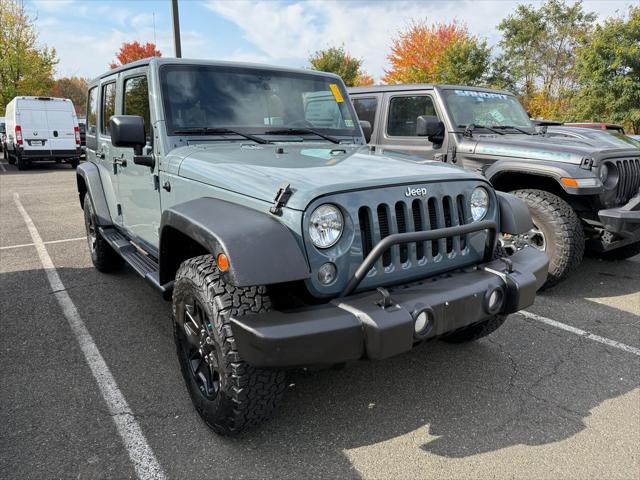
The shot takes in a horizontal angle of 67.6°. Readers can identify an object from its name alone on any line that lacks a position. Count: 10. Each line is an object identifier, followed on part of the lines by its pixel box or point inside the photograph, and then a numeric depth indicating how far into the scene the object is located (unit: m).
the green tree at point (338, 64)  27.00
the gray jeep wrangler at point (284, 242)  1.96
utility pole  10.50
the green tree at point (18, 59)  26.14
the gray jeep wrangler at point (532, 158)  4.30
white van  15.74
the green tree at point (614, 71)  17.09
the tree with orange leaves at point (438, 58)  19.69
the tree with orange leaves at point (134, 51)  36.12
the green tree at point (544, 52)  23.42
